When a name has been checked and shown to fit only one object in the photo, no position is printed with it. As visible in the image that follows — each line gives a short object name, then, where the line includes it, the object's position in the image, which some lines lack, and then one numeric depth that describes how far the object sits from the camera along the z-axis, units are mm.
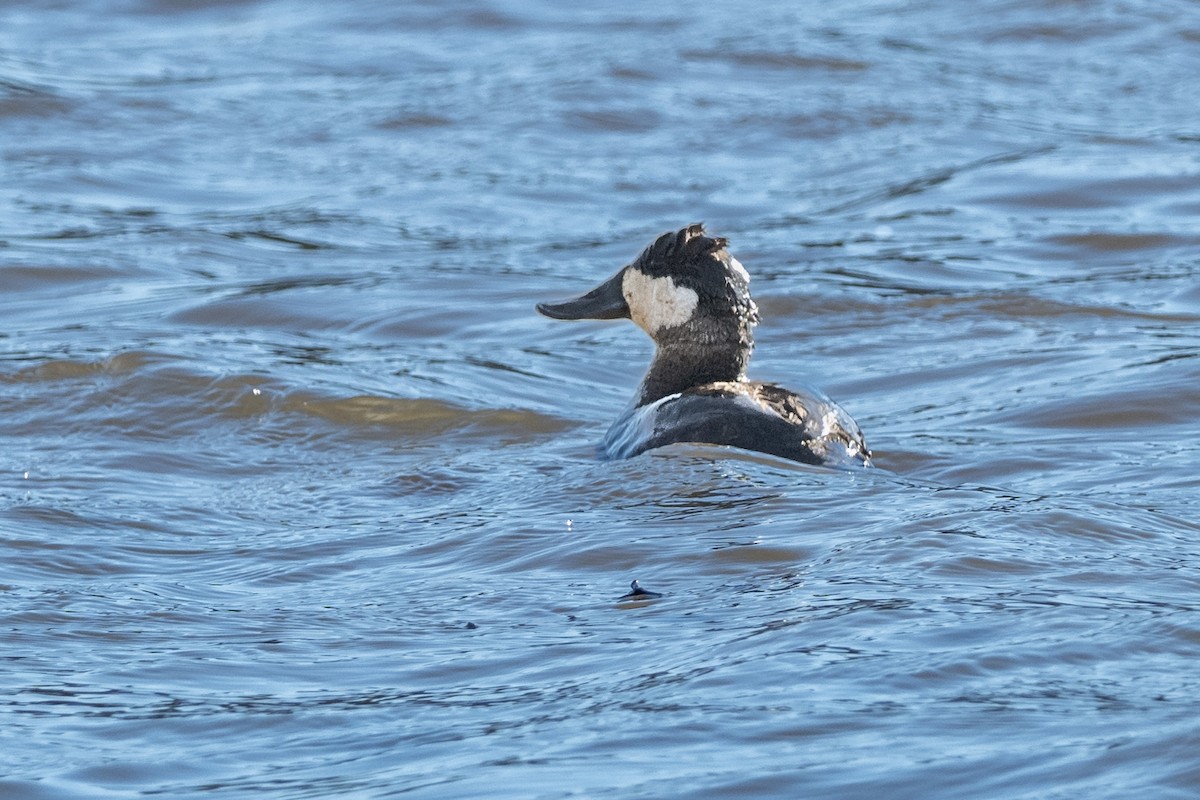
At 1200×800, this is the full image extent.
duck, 13336
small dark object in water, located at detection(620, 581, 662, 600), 10734
